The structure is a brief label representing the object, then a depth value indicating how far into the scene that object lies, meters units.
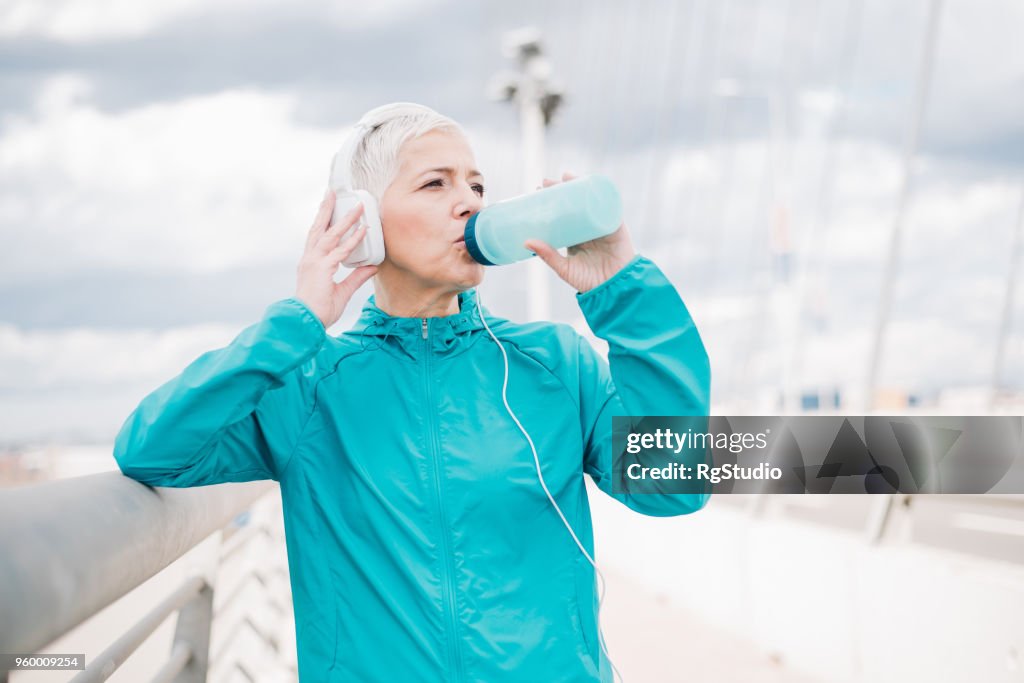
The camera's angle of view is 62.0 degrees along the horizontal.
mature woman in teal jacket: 1.42
